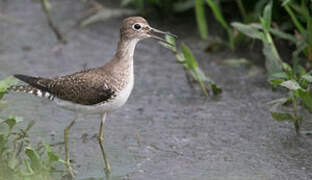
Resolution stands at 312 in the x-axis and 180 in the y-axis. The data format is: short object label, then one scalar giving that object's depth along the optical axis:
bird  10.87
